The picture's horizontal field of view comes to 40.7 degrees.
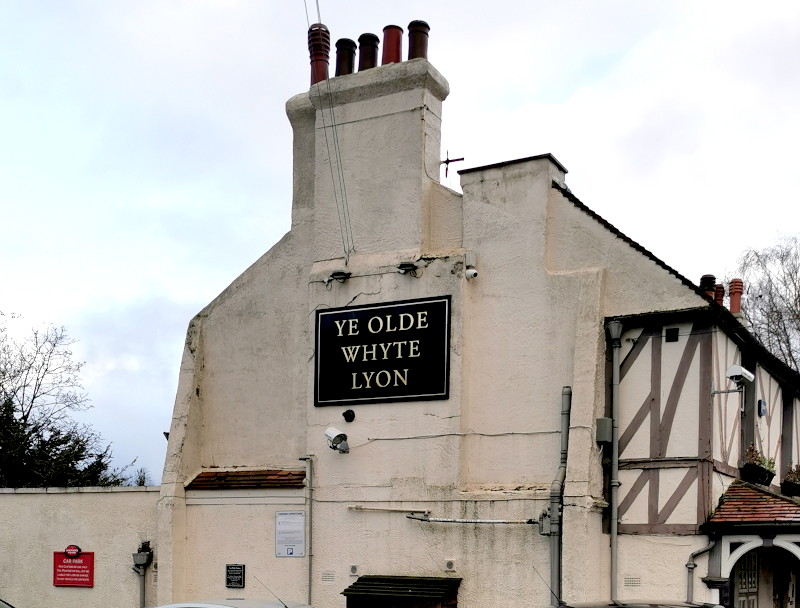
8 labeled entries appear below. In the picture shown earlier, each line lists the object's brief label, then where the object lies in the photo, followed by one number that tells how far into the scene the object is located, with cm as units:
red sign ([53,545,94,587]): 1823
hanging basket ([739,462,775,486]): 1543
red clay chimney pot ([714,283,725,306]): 1978
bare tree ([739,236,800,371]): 3055
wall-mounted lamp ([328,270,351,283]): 1639
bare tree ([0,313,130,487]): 2728
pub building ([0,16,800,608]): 1426
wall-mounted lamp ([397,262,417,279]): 1577
